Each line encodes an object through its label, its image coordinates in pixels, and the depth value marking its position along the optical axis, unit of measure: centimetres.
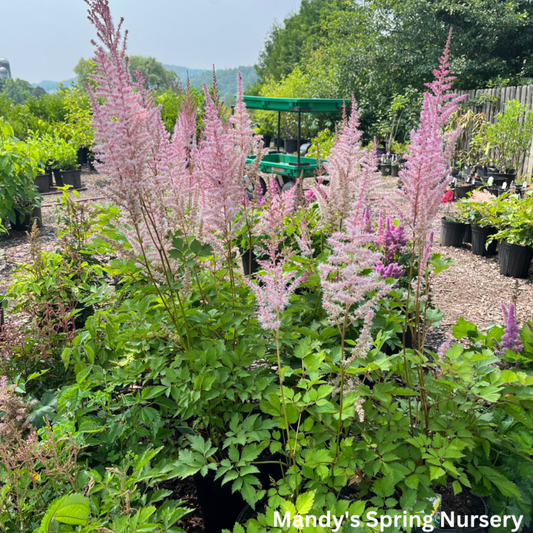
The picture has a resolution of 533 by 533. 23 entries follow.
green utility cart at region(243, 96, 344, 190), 786
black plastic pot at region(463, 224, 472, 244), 654
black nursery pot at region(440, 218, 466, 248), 648
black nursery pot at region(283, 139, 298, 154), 1438
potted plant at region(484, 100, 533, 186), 1053
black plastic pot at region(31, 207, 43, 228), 770
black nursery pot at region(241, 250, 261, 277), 525
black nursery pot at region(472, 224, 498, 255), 604
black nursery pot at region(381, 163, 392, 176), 1357
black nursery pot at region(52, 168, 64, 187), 1164
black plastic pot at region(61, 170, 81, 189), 1152
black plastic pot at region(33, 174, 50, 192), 1068
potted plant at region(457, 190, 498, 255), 597
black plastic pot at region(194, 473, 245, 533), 195
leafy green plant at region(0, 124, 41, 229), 614
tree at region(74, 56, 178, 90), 13389
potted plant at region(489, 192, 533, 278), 506
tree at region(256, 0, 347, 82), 3931
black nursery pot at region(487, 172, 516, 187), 1005
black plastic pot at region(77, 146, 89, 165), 1481
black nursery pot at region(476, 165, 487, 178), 1157
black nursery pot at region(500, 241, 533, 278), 512
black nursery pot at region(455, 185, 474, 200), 958
